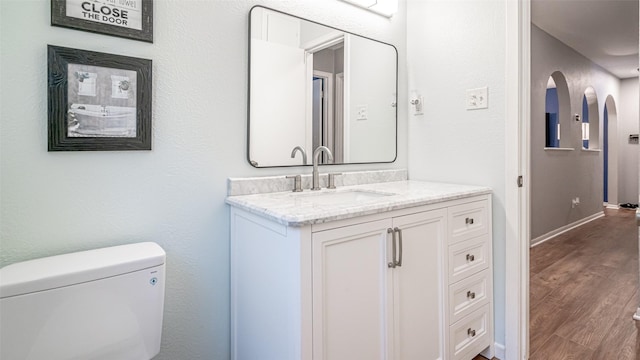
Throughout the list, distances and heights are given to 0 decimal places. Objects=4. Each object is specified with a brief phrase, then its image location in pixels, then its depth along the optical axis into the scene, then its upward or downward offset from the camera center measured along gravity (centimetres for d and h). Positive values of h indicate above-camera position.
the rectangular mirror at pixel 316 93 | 158 +45
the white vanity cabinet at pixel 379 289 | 112 -40
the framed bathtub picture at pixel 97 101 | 113 +27
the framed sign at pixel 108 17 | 114 +56
